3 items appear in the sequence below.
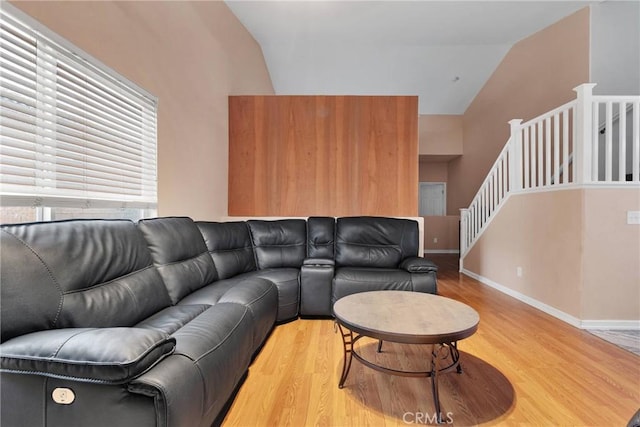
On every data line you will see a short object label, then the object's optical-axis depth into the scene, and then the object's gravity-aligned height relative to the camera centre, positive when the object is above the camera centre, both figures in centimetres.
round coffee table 150 -60
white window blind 145 +52
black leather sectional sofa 100 -54
